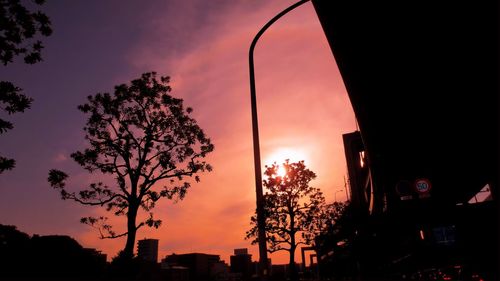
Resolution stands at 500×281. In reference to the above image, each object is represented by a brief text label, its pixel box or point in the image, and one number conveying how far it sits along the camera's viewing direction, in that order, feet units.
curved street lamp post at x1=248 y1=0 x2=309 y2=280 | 27.89
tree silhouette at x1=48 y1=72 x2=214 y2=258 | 76.94
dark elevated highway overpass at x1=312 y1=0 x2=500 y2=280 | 45.01
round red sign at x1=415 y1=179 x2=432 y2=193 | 71.87
